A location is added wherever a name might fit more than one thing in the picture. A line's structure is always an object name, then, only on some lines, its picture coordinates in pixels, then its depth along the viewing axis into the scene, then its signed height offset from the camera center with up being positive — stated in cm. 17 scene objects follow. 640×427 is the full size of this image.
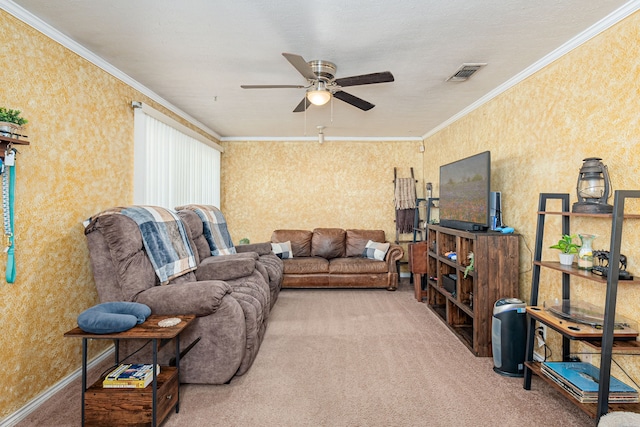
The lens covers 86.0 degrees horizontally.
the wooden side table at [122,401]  183 -114
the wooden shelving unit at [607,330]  174 -71
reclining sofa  229 -71
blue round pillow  182 -72
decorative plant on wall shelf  183 +36
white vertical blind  340 +31
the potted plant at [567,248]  221 -30
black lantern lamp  200 +10
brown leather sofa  513 -115
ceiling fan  241 +85
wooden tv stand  288 -67
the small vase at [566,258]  224 -37
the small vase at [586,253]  211 -31
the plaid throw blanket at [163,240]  251 -39
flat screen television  303 +6
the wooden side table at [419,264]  456 -88
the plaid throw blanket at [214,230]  388 -46
